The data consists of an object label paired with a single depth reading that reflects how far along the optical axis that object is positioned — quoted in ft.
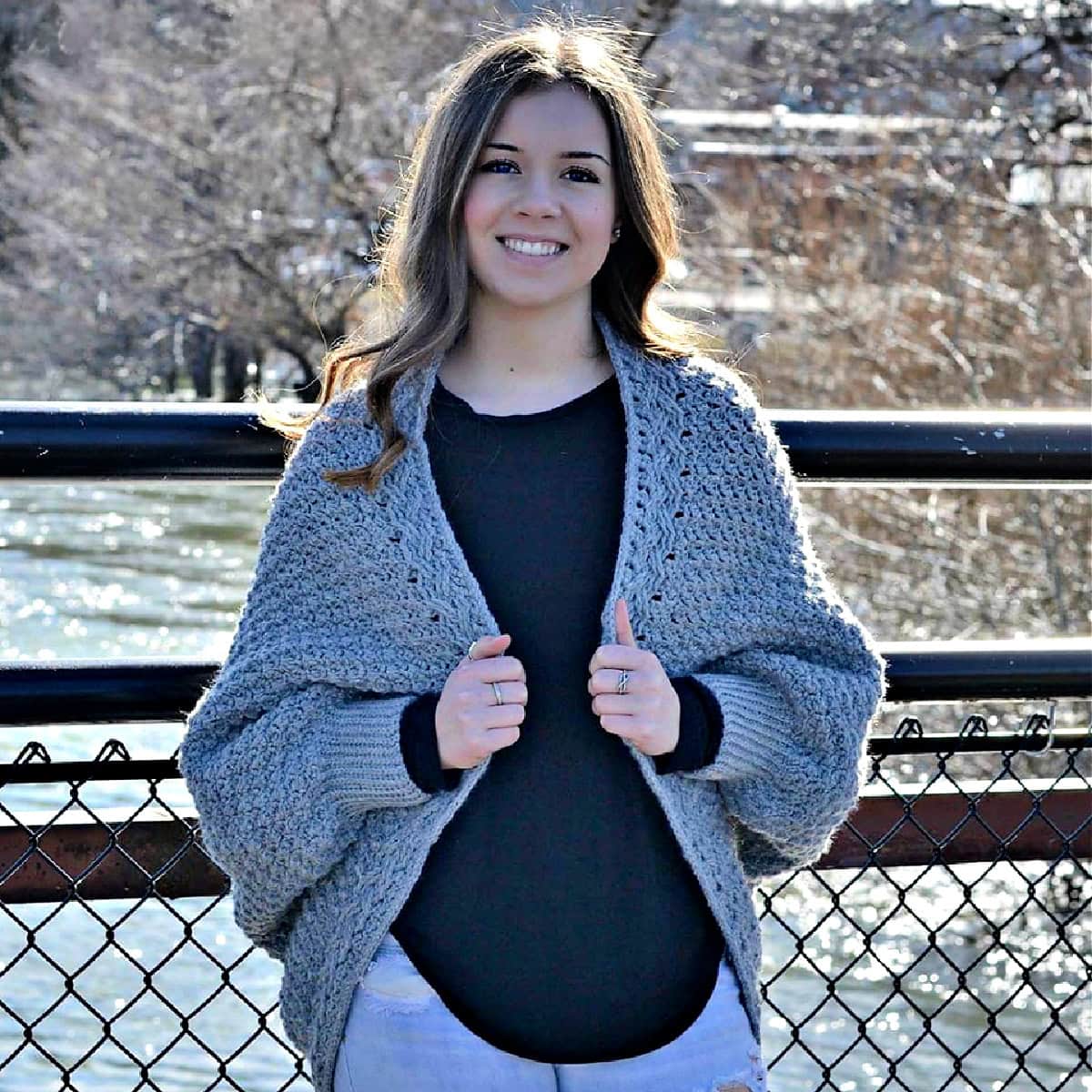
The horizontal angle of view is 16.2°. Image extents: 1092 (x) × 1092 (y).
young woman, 9.31
